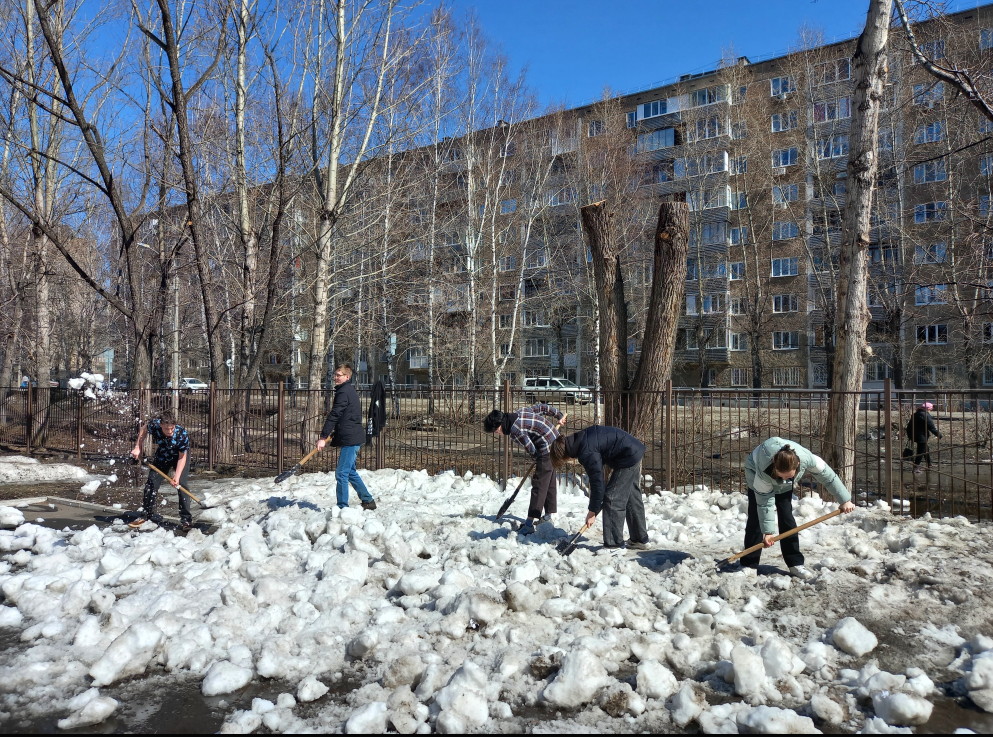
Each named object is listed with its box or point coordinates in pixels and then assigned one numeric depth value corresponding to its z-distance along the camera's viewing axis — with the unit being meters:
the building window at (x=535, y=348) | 37.69
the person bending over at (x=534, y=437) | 6.32
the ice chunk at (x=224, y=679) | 3.71
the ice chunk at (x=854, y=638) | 3.99
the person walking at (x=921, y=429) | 9.33
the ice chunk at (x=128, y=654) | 3.81
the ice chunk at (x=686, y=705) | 3.36
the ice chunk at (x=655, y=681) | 3.57
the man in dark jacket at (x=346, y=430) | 7.41
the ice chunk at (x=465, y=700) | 3.35
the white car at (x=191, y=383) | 43.55
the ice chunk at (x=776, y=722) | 3.19
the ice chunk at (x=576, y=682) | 3.54
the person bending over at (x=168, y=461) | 7.11
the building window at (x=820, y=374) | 32.31
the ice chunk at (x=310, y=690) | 3.61
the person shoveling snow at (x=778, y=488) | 4.88
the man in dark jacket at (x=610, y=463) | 5.80
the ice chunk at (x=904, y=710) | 3.24
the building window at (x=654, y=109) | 35.77
